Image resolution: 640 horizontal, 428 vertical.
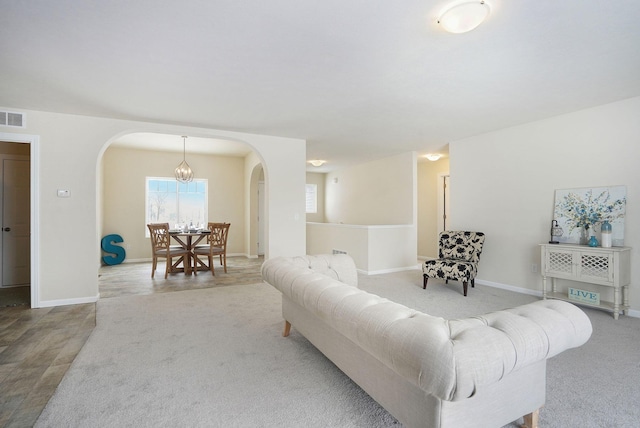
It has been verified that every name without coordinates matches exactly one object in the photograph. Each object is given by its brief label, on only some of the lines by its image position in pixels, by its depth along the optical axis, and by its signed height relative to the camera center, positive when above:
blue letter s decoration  6.98 -0.82
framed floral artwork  3.66 +0.00
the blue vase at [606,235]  3.58 -0.26
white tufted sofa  1.12 -0.55
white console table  3.42 -0.63
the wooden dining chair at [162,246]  5.64 -0.61
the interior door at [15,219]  4.89 -0.09
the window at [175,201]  7.80 +0.29
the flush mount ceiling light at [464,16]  1.92 +1.21
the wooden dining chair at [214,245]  5.90 -0.62
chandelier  6.86 +0.85
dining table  5.82 -0.56
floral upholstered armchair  4.43 -0.71
